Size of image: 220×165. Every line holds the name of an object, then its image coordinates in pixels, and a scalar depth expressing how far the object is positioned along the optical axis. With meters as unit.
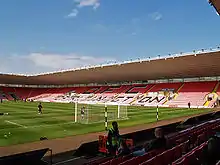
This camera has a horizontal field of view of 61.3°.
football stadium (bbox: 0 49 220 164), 11.46
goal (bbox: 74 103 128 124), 17.30
